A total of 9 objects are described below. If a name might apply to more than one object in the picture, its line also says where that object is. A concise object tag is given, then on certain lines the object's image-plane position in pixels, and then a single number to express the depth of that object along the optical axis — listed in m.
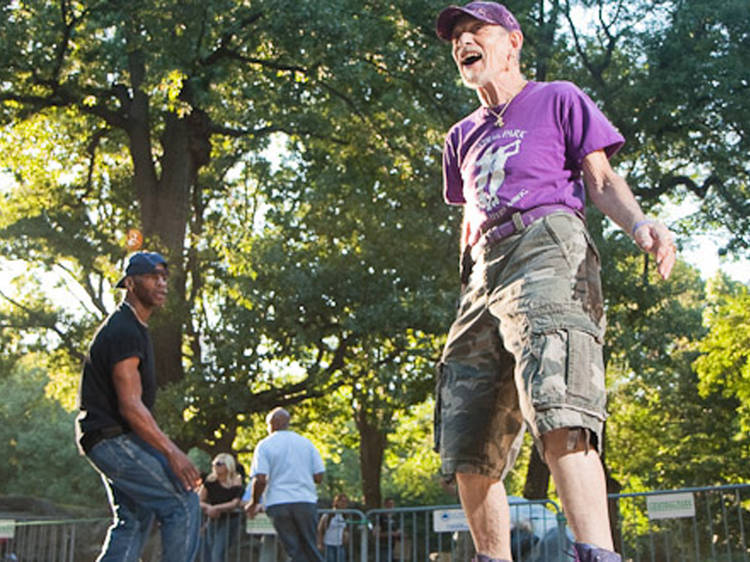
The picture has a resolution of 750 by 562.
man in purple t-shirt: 2.71
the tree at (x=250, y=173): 17.09
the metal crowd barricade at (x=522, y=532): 8.38
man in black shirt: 4.30
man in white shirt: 9.29
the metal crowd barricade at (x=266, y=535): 10.33
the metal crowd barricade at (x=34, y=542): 11.65
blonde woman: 10.84
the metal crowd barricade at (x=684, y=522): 8.08
